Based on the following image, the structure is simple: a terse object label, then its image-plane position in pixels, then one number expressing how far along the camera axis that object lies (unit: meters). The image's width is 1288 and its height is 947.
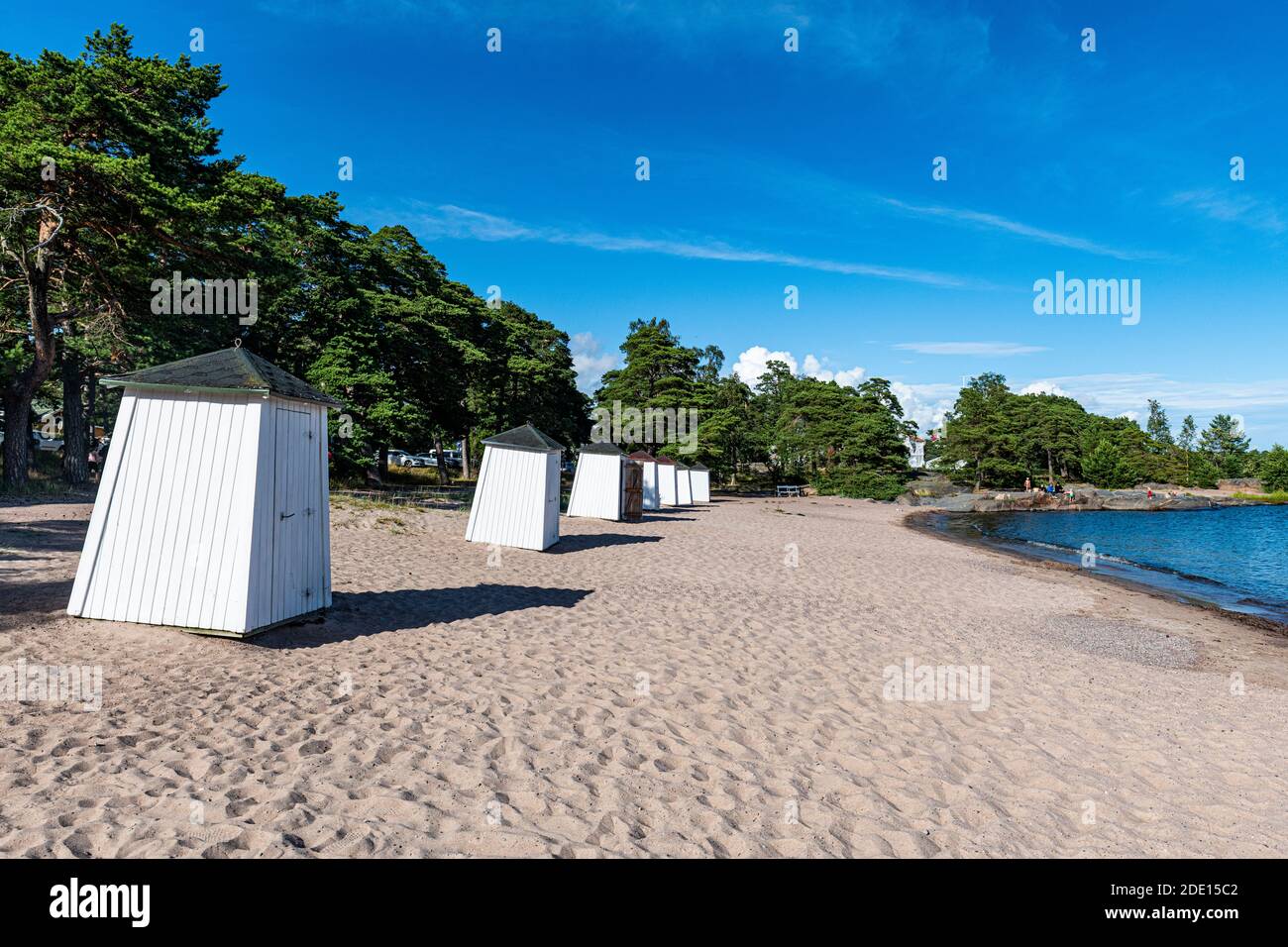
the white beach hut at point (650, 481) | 29.75
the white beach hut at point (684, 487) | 35.28
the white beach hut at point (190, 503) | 6.13
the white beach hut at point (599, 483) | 22.91
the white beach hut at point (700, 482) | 37.34
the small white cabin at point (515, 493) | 14.45
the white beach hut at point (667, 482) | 32.38
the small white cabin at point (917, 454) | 100.12
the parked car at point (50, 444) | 41.53
